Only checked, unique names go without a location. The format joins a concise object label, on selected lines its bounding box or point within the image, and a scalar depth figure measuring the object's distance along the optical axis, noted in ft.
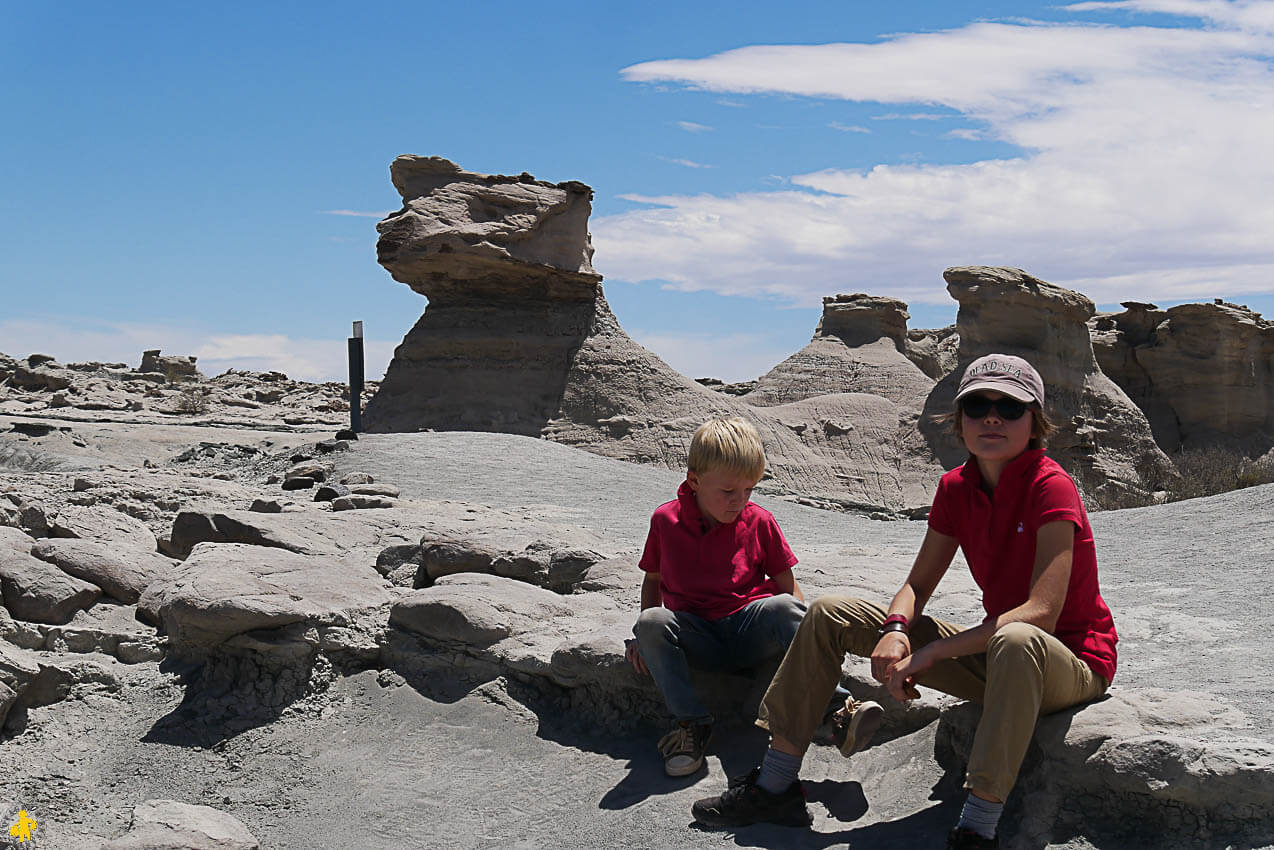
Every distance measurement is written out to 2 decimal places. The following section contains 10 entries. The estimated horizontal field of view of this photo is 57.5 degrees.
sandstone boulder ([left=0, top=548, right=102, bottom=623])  16.83
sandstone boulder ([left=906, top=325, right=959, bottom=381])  105.91
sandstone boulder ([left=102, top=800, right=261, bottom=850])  10.36
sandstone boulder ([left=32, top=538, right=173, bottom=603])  18.21
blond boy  12.00
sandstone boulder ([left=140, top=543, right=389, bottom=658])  15.05
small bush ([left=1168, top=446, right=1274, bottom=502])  50.83
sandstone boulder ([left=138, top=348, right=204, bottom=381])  110.01
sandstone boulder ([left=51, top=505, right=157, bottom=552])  20.76
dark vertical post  58.75
